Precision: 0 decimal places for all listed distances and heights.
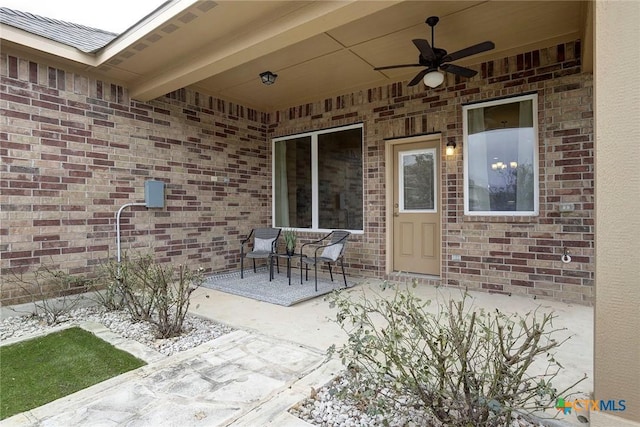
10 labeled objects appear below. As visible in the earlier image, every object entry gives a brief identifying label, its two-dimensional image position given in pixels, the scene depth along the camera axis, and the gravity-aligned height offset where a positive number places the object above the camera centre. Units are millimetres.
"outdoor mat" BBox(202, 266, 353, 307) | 4096 -1102
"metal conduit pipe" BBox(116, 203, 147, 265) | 4436 -214
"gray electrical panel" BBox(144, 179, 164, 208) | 4676 +260
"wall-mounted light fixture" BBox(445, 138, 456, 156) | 4492 +876
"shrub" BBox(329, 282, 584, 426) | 1453 -792
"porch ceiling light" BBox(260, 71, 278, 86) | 4672 +1959
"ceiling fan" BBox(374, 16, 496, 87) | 3193 +1611
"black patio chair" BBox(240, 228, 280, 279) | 5391 -510
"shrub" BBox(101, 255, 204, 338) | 2875 -789
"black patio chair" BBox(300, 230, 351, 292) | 4712 -619
